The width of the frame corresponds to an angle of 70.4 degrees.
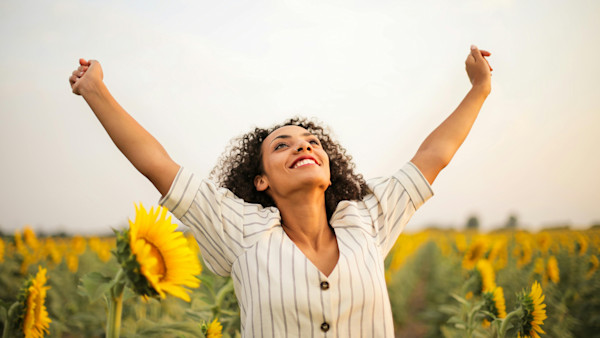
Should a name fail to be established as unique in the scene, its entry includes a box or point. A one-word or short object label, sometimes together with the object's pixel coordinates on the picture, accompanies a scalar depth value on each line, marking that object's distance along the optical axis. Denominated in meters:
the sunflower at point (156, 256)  1.12
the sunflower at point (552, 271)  4.43
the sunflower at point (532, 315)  1.94
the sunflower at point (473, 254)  4.73
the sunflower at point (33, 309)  1.77
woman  1.54
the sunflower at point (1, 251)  3.19
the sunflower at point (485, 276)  3.35
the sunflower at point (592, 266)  4.73
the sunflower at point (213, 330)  1.80
